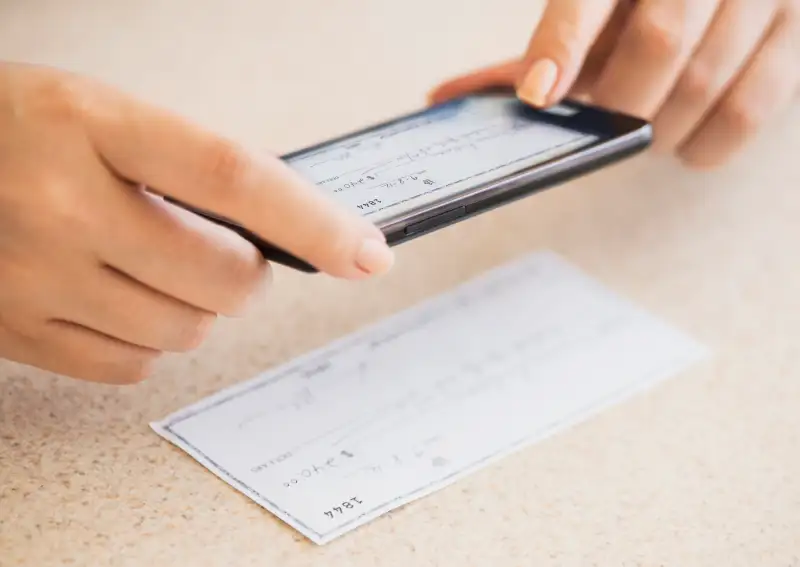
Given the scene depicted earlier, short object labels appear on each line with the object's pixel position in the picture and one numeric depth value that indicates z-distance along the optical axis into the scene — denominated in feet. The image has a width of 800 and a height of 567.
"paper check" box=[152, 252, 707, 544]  2.06
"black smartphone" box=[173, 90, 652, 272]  2.09
